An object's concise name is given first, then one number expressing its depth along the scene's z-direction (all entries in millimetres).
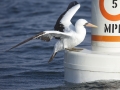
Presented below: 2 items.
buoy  15445
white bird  16470
